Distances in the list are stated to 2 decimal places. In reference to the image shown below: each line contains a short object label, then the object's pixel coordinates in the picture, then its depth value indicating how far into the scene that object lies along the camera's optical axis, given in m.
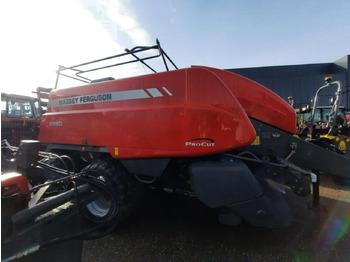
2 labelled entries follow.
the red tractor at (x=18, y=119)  6.12
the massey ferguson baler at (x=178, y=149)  1.80
